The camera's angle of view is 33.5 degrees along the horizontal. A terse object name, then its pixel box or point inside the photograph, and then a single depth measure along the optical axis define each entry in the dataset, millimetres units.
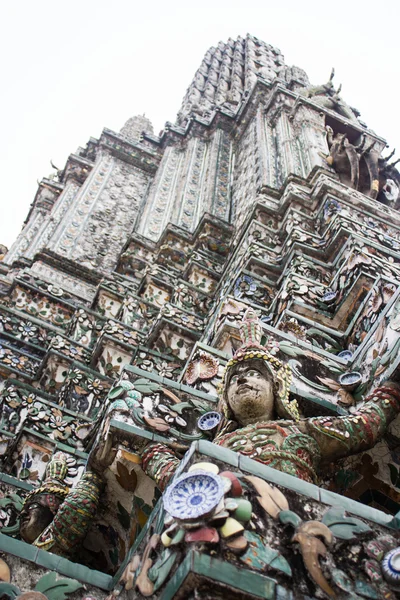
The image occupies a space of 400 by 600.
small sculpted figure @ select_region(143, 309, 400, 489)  3141
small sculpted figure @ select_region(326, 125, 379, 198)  9969
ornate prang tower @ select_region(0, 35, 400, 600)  2373
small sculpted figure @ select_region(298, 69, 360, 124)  13414
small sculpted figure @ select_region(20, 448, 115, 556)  3395
